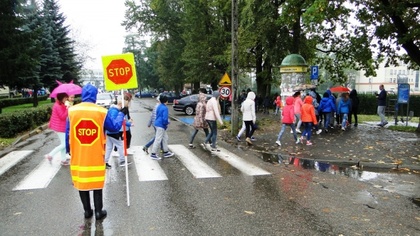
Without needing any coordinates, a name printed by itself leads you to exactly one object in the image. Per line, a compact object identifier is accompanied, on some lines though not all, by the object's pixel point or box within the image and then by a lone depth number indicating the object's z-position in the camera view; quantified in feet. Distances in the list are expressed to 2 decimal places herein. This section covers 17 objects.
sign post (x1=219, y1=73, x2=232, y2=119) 54.29
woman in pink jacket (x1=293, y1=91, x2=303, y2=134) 43.15
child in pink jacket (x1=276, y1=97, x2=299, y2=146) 38.09
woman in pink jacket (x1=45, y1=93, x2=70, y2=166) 29.66
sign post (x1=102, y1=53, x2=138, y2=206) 19.98
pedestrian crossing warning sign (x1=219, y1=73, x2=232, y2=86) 55.11
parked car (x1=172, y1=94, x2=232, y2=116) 86.63
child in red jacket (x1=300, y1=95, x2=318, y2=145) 38.42
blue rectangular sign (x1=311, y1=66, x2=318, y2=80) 56.67
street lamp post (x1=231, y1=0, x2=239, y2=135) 46.19
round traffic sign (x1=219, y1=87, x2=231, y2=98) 54.24
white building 337.09
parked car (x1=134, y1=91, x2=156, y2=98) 263.90
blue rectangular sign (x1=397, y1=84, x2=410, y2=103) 54.74
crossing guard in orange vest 15.53
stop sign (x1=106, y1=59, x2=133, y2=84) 20.10
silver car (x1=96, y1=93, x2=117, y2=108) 100.55
